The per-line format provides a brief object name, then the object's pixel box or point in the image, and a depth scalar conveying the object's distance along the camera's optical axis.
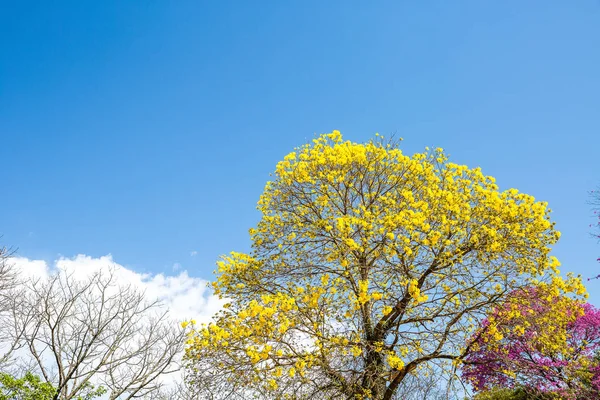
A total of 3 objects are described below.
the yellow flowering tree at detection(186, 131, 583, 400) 8.73
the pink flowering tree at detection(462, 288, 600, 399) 9.36
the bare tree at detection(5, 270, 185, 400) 14.16
